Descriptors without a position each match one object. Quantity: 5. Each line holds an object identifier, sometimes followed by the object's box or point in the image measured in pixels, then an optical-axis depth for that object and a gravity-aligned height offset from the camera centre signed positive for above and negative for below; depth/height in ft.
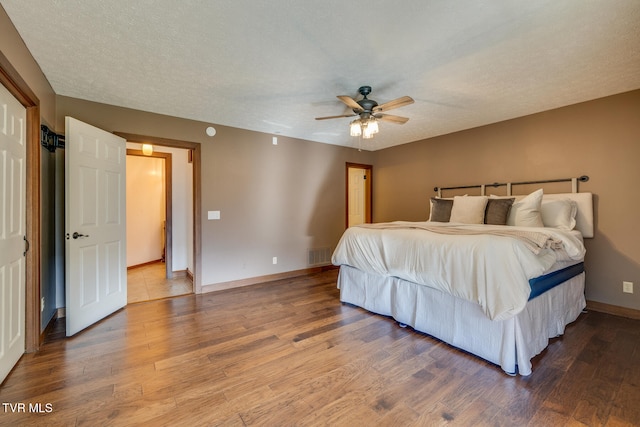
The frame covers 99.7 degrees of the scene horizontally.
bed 6.31 -1.76
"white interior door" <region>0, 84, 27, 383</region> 5.90 -0.37
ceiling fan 8.73 +3.29
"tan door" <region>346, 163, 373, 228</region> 20.04 +1.18
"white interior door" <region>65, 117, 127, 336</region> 8.36 -0.40
